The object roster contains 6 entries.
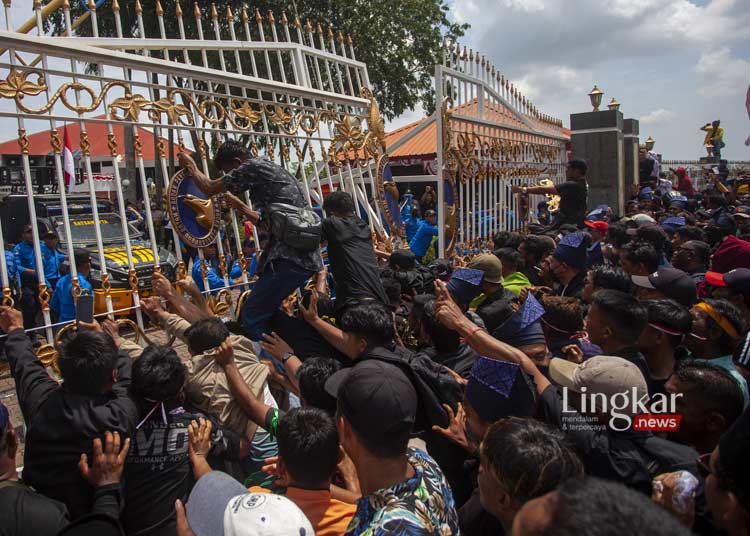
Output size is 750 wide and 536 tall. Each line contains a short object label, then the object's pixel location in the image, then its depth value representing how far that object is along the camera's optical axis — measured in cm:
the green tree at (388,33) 1395
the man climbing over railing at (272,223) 349
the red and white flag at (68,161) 467
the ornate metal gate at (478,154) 643
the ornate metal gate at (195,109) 308
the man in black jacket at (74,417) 209
